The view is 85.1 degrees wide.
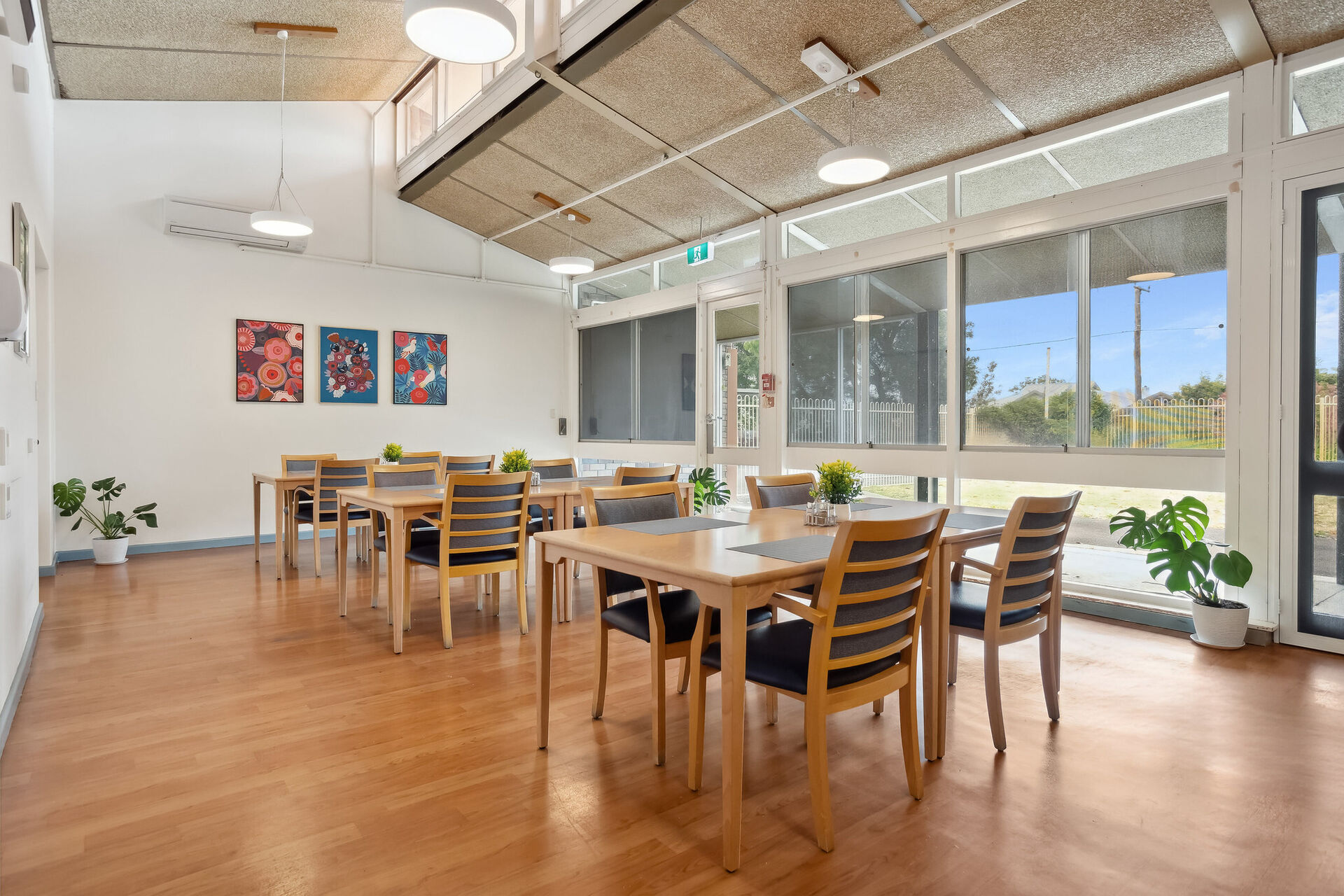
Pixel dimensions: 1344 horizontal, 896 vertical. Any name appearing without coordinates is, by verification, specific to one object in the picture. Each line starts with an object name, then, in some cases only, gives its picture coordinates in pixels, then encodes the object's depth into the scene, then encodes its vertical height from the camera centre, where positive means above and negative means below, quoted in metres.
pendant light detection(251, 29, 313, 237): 5.75 +1.75
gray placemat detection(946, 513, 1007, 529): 2.85 -0.33
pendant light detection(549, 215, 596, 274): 6.34 +1.54
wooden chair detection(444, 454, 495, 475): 5.58 -0.17
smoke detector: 4.41 +2.32
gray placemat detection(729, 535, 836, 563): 2.20 -0.35
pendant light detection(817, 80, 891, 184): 3.97 +1.52
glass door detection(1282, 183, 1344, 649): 3.74 +0.11
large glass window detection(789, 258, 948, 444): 5.53 +0.67
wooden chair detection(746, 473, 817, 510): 3.74 -0.26
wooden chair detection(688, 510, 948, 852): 1.96 -0.60
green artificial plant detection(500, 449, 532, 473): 4.64 -0.13
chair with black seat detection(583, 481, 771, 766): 2.53 -0.64
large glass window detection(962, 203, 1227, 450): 4.18 +0.65
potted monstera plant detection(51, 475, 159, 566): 5.95 -0.65
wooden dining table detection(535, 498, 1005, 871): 1.93 -0.38
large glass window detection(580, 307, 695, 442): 7.99 +0.71
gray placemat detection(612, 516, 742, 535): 2.80 -0.34
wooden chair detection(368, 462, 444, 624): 4.70 -0.25
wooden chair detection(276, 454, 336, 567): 5.94 -0.24
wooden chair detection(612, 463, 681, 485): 4.58 -0.21
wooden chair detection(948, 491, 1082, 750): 2.59 -0.59
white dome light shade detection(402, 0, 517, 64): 3.20 +1.88
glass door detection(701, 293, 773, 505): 7.09 +0.51
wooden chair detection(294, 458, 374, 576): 5.36 -0.33
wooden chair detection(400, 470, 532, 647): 3.89 -0.50
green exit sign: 7.41 +1.90
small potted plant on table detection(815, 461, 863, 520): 3.18 -0.19
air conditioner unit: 6.76 +2.06
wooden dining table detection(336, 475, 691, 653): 3.84 -0.38
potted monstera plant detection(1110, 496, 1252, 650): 3.84 -0.66
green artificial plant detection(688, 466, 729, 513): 6.58 -0.46
